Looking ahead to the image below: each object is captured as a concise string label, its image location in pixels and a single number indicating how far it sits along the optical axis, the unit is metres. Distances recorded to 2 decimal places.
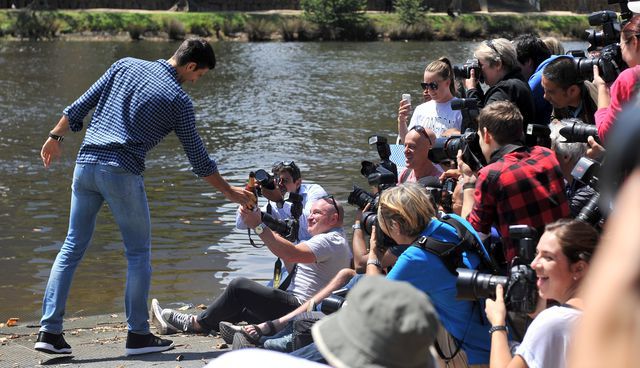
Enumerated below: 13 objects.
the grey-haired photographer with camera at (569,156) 5.04
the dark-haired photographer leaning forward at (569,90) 5.70
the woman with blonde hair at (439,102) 7.31
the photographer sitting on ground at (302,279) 6.20
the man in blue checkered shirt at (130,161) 5.77
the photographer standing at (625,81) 4.76
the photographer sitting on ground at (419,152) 6.55
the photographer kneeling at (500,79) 6.36
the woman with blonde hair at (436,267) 4.40
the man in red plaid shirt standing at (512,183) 4.65
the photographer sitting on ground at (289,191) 6.96
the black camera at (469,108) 6.27
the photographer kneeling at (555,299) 3.53
